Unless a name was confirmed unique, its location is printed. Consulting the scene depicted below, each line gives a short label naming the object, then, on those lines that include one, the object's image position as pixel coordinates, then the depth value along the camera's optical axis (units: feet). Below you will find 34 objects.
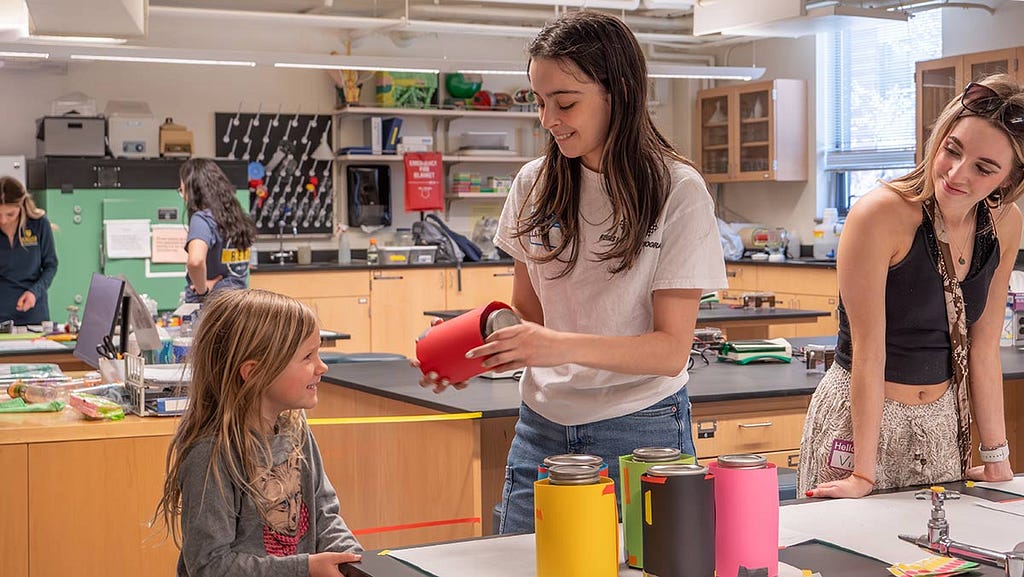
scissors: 12.50
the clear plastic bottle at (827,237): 28.73
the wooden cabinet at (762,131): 30.30
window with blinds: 28.09
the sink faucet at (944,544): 5.31
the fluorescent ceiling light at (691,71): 26.27
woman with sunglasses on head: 6.82
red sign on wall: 29.99
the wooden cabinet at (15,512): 10.28
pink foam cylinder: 4.89
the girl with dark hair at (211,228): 18.92
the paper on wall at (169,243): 25.84
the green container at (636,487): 4.98
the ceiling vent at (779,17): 18.38
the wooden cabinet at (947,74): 23.72
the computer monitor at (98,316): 12.70
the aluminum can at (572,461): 4.87
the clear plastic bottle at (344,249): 29.48
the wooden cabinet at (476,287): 28.76
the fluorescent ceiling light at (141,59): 22.16
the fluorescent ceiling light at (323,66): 23.11
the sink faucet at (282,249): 28.86
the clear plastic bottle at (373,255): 28.76
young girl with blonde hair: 6.23
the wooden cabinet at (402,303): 27.94
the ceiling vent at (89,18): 17.24
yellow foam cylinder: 4.71
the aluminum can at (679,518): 4.63
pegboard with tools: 29.12
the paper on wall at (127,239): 25.38
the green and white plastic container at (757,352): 13.99
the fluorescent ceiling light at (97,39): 18.26
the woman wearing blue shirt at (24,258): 20.07
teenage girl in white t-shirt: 6.30
